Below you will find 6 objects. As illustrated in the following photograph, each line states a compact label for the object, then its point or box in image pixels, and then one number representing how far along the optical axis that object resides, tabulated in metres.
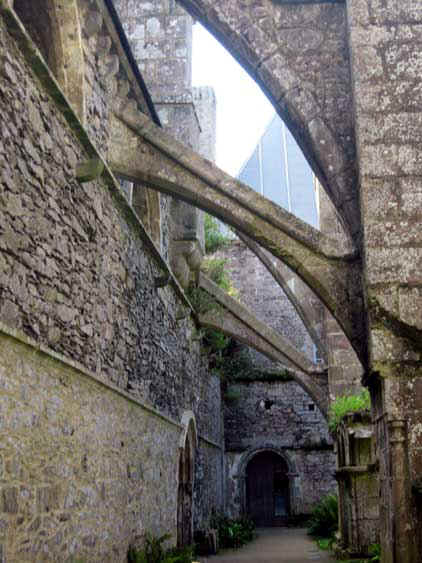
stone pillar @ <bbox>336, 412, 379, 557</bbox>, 9.29
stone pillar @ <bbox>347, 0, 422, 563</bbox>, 4.71
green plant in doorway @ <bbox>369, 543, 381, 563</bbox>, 7.72
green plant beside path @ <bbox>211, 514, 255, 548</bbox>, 13.59
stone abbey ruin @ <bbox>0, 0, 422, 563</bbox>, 4.40
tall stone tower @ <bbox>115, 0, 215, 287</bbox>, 11.70
